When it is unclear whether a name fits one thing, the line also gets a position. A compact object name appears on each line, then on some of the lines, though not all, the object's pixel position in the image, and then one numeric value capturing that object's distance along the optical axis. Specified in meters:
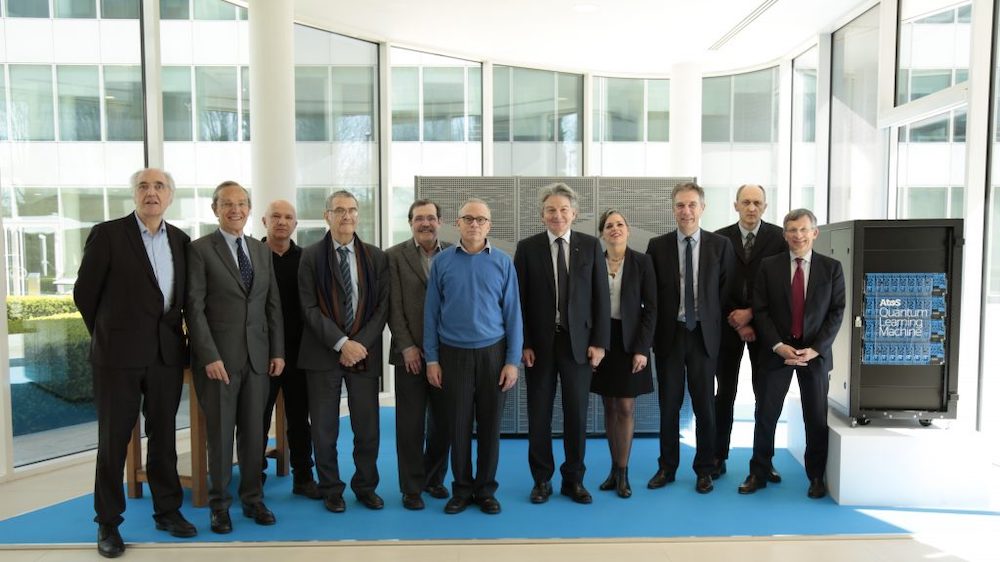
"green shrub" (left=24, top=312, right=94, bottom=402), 5.15
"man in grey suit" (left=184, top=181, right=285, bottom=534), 3.73
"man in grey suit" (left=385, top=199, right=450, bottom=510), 4.22
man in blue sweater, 3.95
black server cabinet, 4.43
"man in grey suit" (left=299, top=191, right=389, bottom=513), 4.09
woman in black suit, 4.39
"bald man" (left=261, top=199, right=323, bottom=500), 4.34
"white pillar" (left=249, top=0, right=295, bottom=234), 5.97
